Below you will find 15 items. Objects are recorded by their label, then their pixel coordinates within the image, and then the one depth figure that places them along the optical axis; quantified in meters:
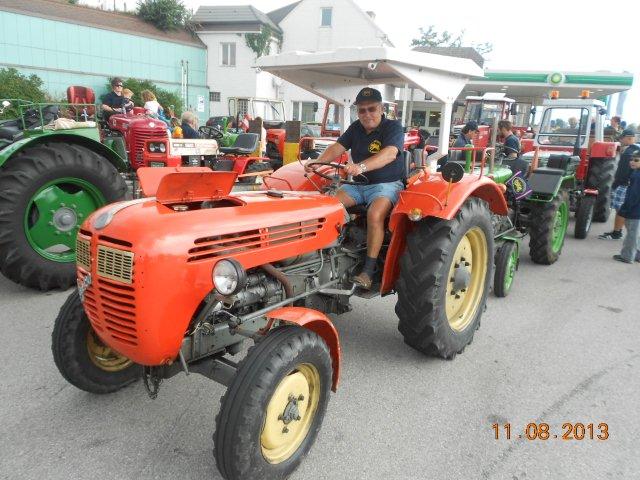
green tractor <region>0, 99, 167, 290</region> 3.91
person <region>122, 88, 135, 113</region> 7.90
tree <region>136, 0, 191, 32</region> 26.84
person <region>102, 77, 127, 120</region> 7.65
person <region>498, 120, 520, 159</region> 6.45
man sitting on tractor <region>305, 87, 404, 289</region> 3.08
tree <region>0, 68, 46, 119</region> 18.75
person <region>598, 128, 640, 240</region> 7.12
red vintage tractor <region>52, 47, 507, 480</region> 1.89
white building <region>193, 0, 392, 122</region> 27.06
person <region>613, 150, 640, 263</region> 6.08
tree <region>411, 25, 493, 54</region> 47.59
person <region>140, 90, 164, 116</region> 8.77
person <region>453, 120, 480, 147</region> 7.19
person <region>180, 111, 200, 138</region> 8.56
